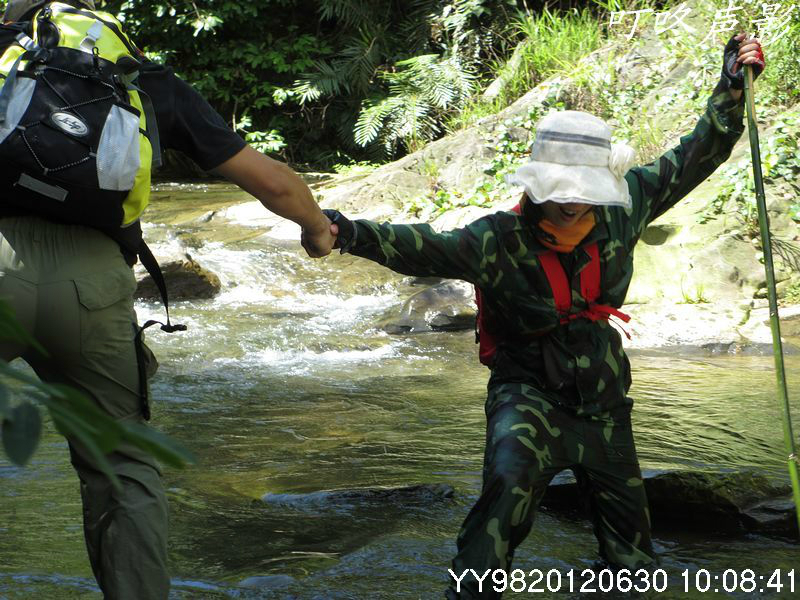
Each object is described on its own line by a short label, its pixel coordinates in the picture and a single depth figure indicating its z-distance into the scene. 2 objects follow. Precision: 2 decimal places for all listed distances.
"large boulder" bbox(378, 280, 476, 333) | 9.14
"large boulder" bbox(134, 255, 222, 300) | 10.66
